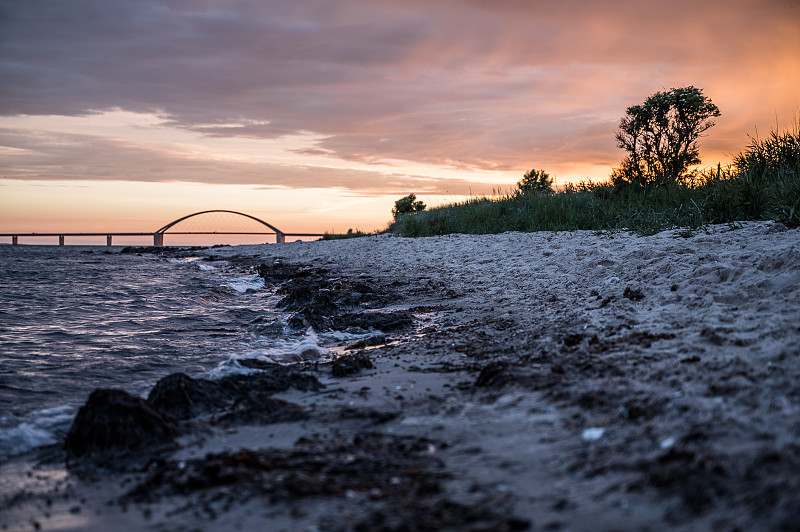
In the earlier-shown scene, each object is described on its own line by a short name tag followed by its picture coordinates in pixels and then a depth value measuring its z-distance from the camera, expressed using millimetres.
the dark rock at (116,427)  3303
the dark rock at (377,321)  7008
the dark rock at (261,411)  3582
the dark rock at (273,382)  4320
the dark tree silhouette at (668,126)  27938
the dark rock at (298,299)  9227
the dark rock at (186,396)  3975
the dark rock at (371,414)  3408
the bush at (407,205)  59156
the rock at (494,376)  3752
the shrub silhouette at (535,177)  61875
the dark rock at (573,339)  4617
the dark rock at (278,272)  14781
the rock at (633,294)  5578
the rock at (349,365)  4707
